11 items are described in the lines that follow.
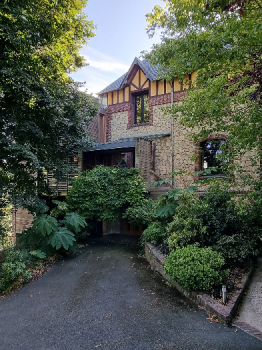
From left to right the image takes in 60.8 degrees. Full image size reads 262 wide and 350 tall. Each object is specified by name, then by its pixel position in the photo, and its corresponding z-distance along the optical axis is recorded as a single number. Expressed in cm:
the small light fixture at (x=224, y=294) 422
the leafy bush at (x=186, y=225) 590
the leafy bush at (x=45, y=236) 732
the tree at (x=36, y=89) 581
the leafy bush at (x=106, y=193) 1006
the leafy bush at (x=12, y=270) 597
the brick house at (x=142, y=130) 1138
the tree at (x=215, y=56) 342
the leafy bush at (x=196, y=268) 467
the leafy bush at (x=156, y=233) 743
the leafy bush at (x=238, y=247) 551
